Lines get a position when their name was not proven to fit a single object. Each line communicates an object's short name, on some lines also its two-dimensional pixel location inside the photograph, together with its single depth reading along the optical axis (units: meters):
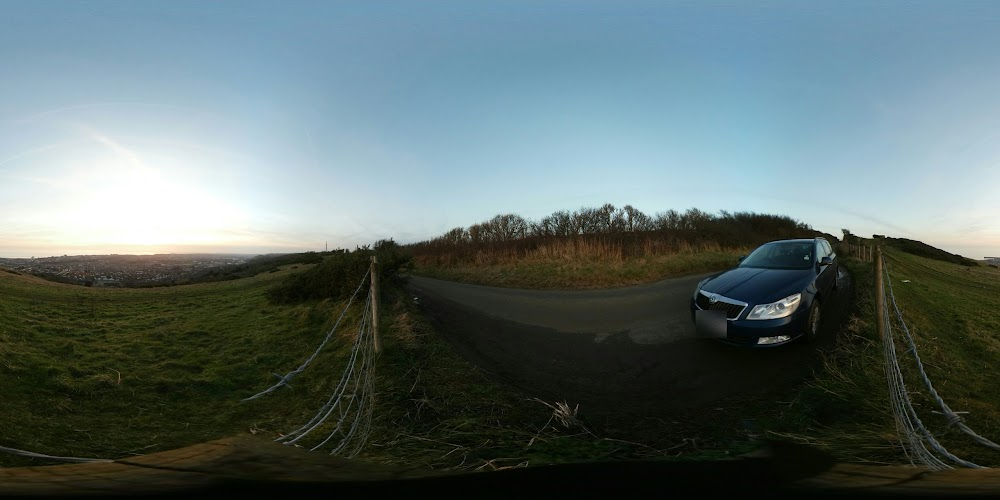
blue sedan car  5.50
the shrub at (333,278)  8.89
